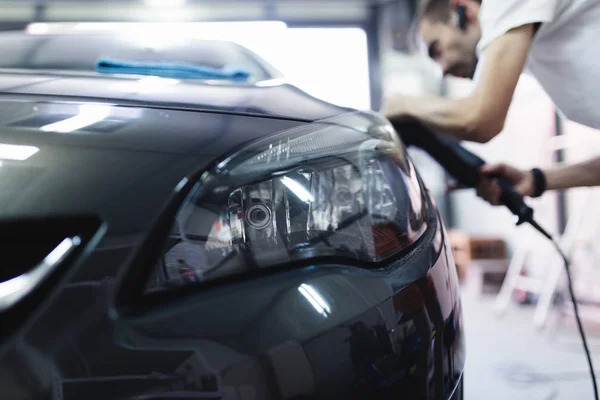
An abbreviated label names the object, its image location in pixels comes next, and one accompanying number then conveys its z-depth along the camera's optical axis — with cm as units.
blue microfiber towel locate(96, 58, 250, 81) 106
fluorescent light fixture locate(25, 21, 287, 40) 159
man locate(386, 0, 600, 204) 108
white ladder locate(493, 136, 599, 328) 285
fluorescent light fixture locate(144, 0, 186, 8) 616
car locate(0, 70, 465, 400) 45
